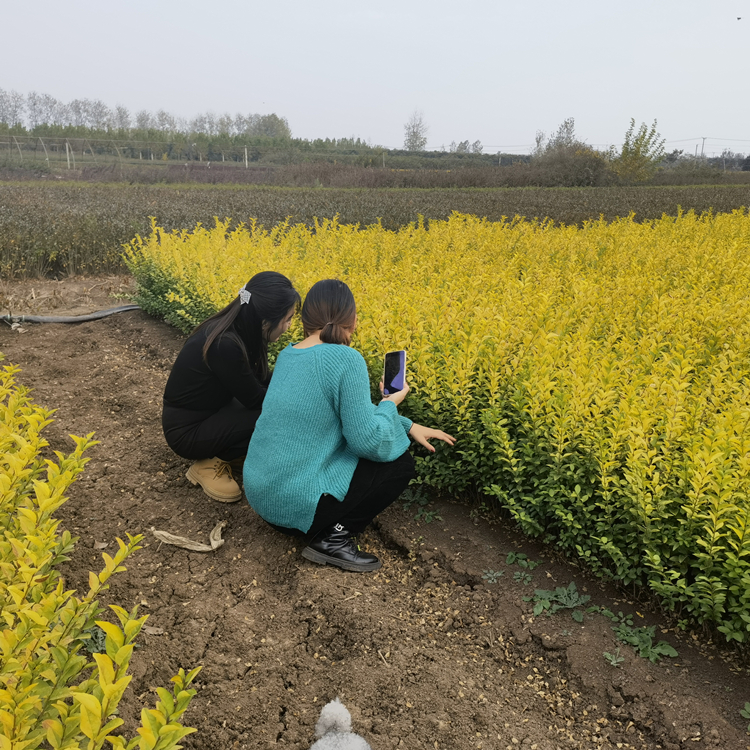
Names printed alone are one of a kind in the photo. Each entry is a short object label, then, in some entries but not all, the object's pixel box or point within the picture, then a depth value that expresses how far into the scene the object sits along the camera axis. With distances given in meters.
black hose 7.14
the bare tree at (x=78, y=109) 98.31
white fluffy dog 2.04
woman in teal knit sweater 2.67
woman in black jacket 3.21
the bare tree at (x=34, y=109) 94.76
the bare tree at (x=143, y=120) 105.04
